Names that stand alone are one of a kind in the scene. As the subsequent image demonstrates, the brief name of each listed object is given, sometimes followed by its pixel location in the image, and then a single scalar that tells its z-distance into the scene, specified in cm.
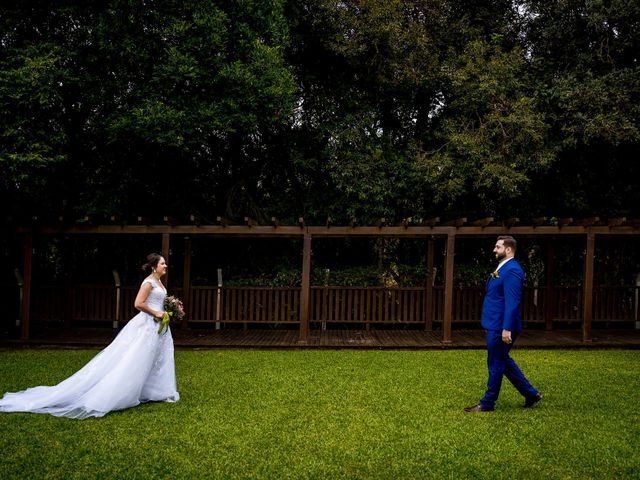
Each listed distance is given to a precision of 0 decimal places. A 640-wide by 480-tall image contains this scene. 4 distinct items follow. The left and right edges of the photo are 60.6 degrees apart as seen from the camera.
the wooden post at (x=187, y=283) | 1364
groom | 600
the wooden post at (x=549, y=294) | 1428
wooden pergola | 1180
